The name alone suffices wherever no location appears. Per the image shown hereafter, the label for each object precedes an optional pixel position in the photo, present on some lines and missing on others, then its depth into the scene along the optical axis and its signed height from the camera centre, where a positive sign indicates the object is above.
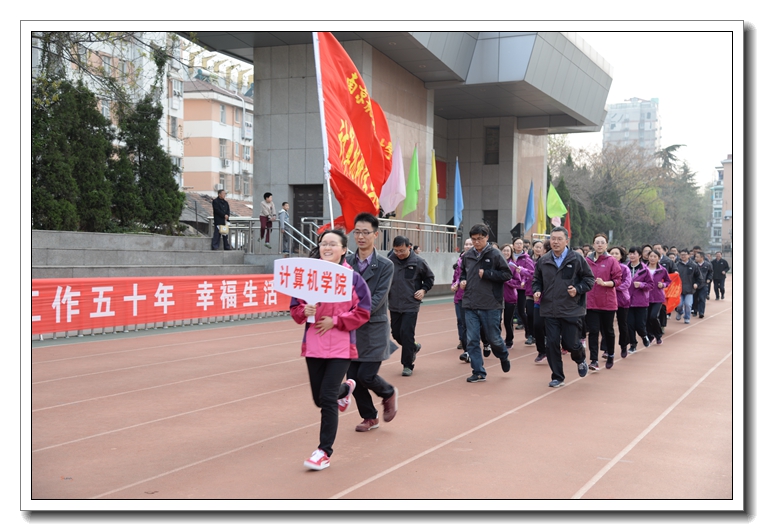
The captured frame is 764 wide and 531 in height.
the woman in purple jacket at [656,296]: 13.84 -0.50
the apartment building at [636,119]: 140.38 +27.83
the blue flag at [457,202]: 27.81 +2.39
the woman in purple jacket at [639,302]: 12.52 -0.56
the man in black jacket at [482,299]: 9.28 -0.38
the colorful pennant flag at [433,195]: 27.50 +2.61
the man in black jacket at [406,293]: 9.74 -0.33
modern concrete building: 25.16 +6.95
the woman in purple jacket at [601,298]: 10.30 -0.41
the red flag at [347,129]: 9.14 +1.76
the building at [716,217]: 86.88 +6.05
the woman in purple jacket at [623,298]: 11.71 -0.46
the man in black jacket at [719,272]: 29.97 -0.14
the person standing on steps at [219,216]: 20.74 +1.40
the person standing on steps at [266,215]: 21.58 +1.47
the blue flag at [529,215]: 36.44 +2.52
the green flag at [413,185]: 24.76 +2.71
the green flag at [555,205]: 34.78 +2.87
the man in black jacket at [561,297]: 8.88 -0.35
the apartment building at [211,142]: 62.56 +10.48
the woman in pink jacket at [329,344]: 5.41 -0.55
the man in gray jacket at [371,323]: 6.29 -0.47
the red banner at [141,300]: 12.56 -0.64
